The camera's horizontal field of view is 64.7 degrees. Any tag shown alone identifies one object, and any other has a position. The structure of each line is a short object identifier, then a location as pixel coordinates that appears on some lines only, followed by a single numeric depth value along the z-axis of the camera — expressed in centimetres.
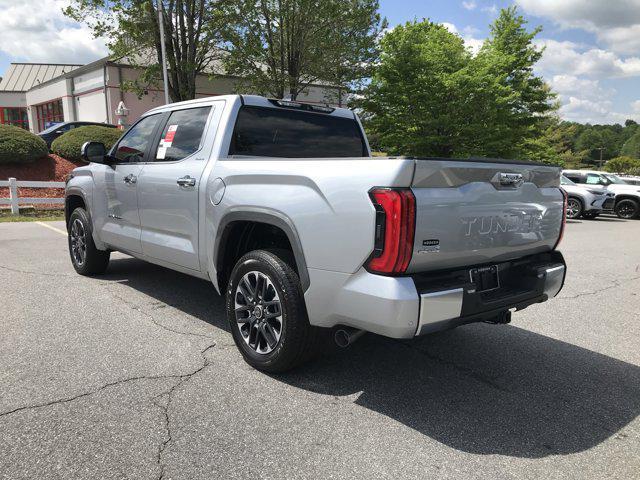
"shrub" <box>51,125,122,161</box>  1872
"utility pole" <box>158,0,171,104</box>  1923
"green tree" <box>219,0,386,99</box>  2120
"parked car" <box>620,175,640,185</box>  2258
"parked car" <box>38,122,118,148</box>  2102
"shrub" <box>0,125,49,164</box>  1694
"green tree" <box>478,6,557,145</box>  2626
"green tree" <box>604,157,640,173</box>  7669
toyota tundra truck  270
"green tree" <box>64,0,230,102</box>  1994
